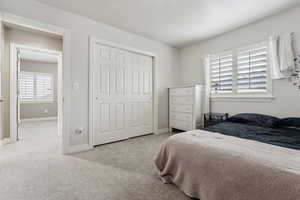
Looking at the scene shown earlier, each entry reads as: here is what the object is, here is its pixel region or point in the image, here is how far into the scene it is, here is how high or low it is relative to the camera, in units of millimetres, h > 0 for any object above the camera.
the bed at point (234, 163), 834 -473
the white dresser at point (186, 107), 3273 -216
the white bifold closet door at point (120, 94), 2836 +92
